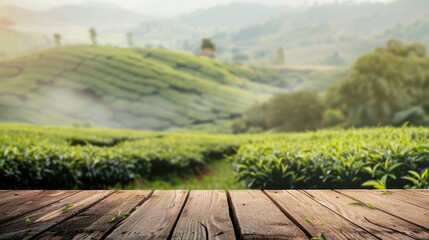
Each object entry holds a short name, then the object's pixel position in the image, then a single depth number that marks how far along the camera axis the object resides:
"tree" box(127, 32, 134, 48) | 99.99
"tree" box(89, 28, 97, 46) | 80.88
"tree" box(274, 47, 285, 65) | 117.69
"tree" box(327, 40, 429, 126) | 20.70
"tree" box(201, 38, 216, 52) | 82.19
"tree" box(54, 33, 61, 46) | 84.76
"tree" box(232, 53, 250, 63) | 166.62
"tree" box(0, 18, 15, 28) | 85.47
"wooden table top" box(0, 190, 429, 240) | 1.38
